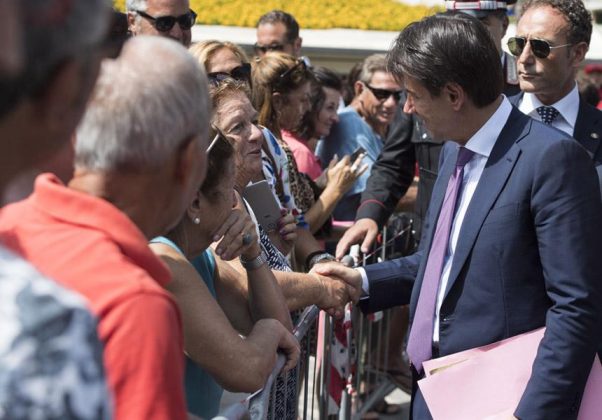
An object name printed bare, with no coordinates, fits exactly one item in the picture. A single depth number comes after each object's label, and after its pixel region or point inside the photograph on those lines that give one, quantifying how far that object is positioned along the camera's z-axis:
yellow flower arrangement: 10.46
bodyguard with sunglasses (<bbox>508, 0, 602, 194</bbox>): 4.10
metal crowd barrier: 2.62
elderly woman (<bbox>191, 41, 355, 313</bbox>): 3.20
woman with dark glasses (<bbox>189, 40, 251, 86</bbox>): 3.91
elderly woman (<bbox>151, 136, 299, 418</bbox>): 2.22
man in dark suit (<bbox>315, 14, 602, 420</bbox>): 2.79
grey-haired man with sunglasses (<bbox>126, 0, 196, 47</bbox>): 4.76
